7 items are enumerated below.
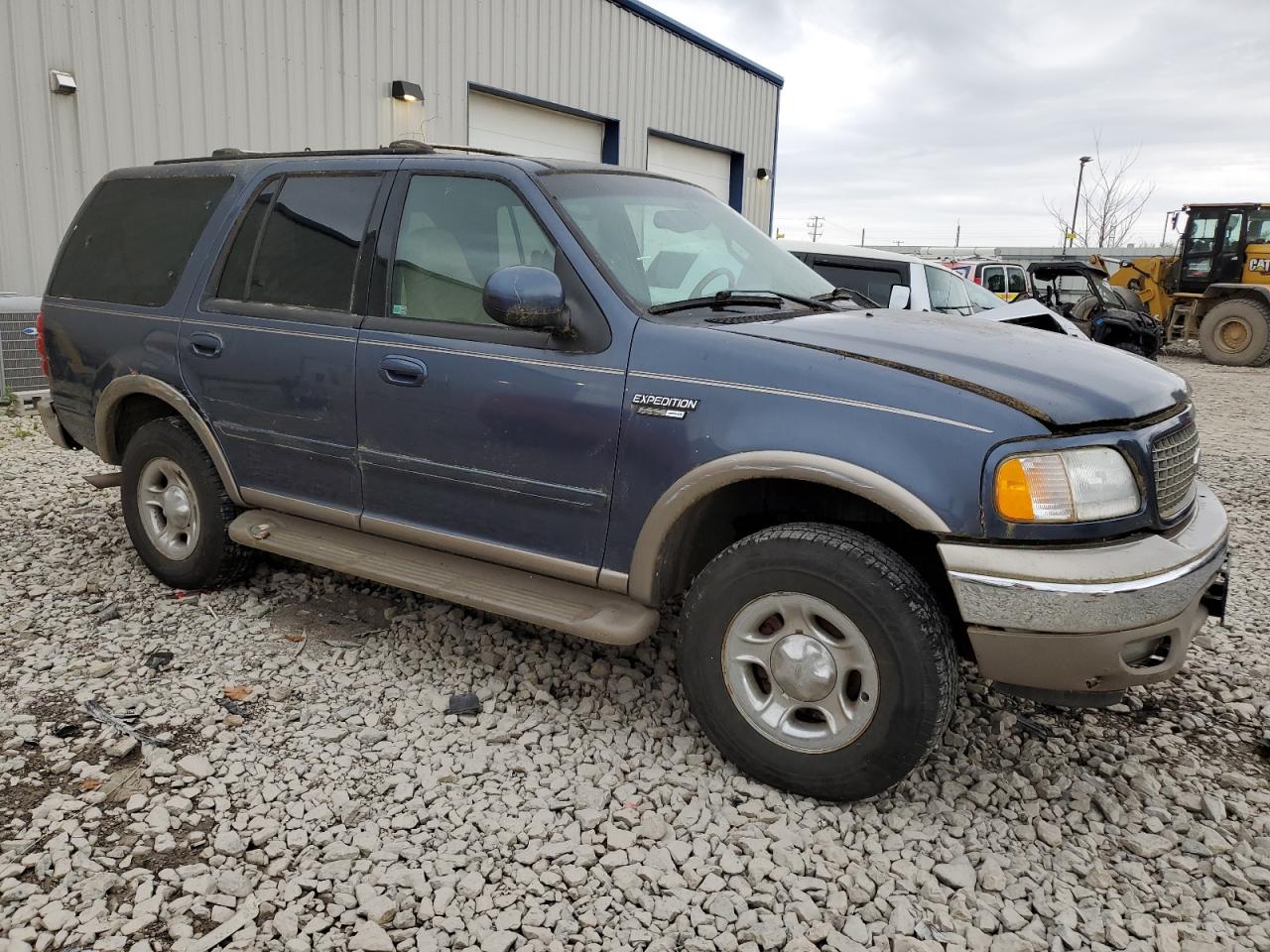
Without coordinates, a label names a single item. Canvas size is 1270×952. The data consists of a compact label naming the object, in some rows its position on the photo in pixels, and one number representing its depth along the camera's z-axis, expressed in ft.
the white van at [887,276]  27.89
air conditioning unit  25.71
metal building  27.71
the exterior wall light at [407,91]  36.52
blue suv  8.18
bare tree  152.76
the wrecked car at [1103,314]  46.60
